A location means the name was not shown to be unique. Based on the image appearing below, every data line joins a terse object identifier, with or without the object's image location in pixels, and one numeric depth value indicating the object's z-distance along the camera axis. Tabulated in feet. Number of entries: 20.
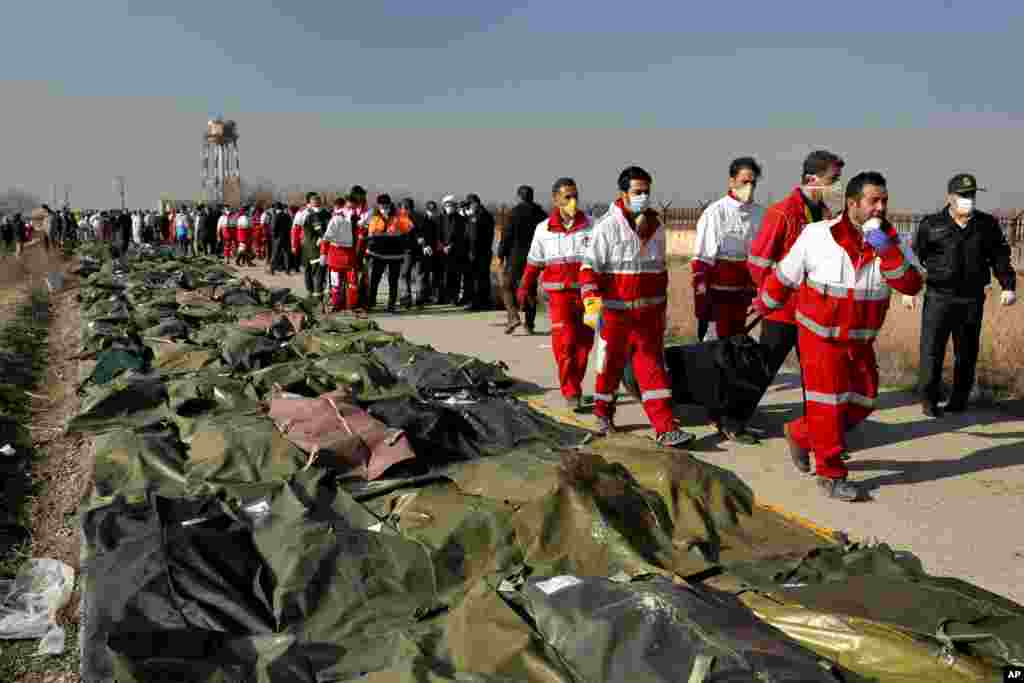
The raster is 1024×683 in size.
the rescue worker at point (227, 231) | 86.07
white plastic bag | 11.33
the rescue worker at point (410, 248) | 44.21
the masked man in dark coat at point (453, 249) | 46.39
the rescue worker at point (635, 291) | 19.39
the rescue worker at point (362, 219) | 41.42
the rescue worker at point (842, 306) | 15.83
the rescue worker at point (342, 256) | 41.16
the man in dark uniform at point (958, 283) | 22.90
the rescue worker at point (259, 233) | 82.89
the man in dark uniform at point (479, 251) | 45.24
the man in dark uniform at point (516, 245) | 37.35
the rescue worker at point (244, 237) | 79.30
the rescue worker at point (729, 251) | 22.43
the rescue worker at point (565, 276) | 23.47
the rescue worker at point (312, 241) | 51.76
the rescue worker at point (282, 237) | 67.41
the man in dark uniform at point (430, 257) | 48.21
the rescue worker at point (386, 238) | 43.29
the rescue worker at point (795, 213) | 18.17
